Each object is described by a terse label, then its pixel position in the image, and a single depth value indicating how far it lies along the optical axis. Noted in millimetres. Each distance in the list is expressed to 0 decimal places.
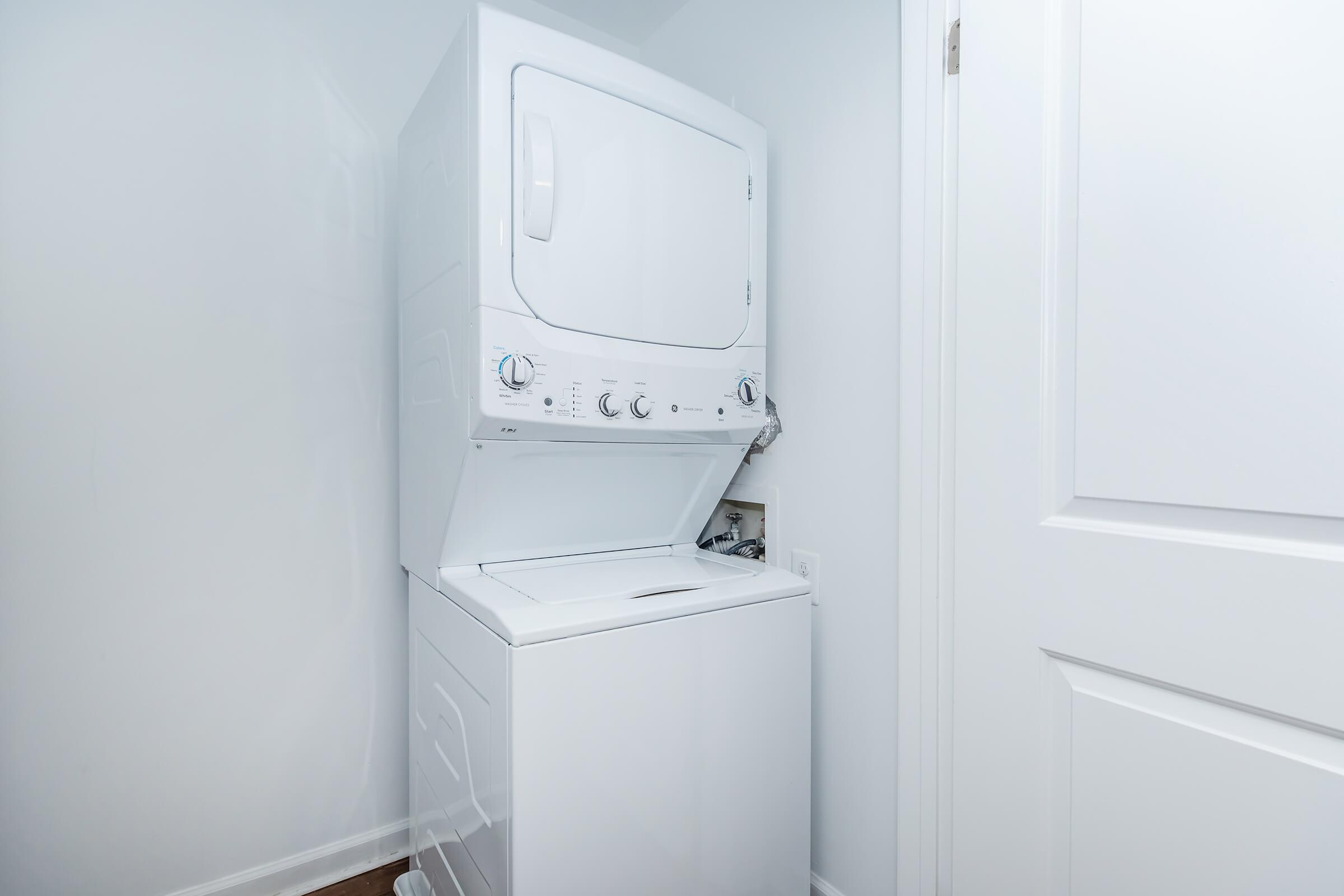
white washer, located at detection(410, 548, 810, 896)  1046
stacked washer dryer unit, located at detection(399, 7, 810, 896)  1099
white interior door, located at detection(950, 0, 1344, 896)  771
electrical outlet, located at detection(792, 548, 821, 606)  1521
